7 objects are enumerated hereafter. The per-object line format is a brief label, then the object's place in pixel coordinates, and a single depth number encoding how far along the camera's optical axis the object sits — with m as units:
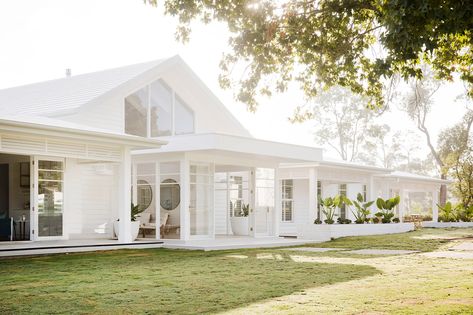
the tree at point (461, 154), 41.09
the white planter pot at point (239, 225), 24.56
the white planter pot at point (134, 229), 20.51
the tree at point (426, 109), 50.91
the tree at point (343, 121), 59.56
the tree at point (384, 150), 64.06
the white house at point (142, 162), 18.67
